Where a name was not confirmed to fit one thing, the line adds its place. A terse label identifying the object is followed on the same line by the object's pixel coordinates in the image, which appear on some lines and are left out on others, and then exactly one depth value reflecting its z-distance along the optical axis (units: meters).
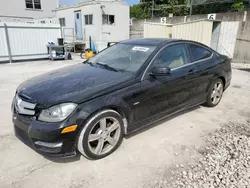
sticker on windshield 3.09
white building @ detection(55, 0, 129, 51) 13.29
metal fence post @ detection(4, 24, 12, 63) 8.88
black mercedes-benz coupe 2.15
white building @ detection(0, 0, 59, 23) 17.09
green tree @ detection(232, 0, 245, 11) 12.15
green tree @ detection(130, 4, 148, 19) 24.07
